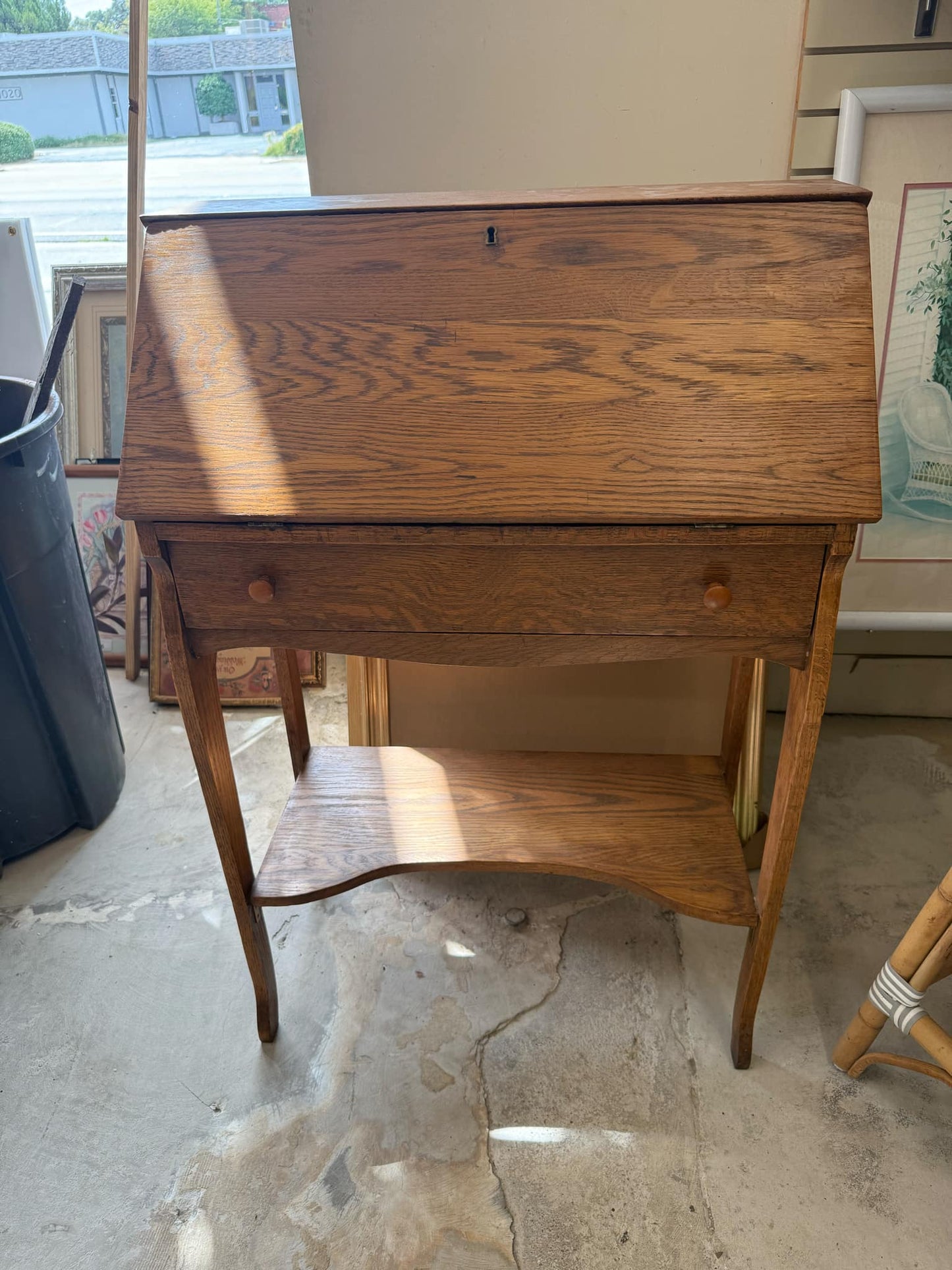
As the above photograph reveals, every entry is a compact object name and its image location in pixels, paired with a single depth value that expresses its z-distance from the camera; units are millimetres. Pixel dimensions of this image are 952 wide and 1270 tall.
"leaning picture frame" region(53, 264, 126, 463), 2770
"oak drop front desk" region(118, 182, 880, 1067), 1175
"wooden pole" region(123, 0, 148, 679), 2221
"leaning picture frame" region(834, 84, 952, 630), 1814
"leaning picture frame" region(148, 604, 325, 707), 2715
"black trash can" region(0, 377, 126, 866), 1887
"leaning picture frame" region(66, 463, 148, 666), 2795
